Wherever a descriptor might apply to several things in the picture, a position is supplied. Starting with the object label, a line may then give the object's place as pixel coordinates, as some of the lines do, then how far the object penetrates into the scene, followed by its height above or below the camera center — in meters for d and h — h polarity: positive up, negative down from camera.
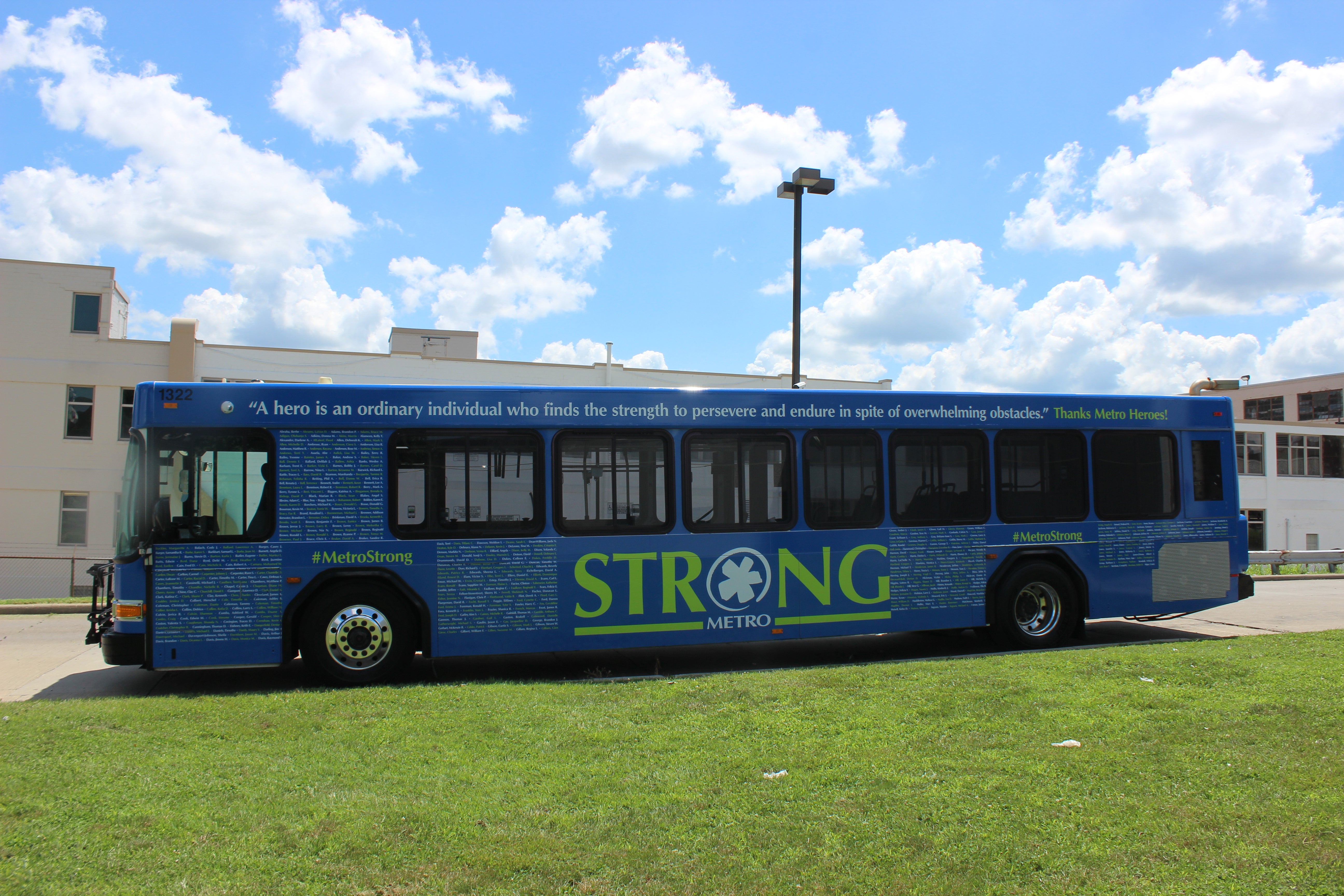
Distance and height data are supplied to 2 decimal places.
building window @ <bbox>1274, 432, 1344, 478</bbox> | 51.97 +2.60
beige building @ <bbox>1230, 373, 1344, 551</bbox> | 49.31 +0.91
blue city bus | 8.28 -0.16
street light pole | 13.54 +4.75
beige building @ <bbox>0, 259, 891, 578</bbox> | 29.98 +3.71
